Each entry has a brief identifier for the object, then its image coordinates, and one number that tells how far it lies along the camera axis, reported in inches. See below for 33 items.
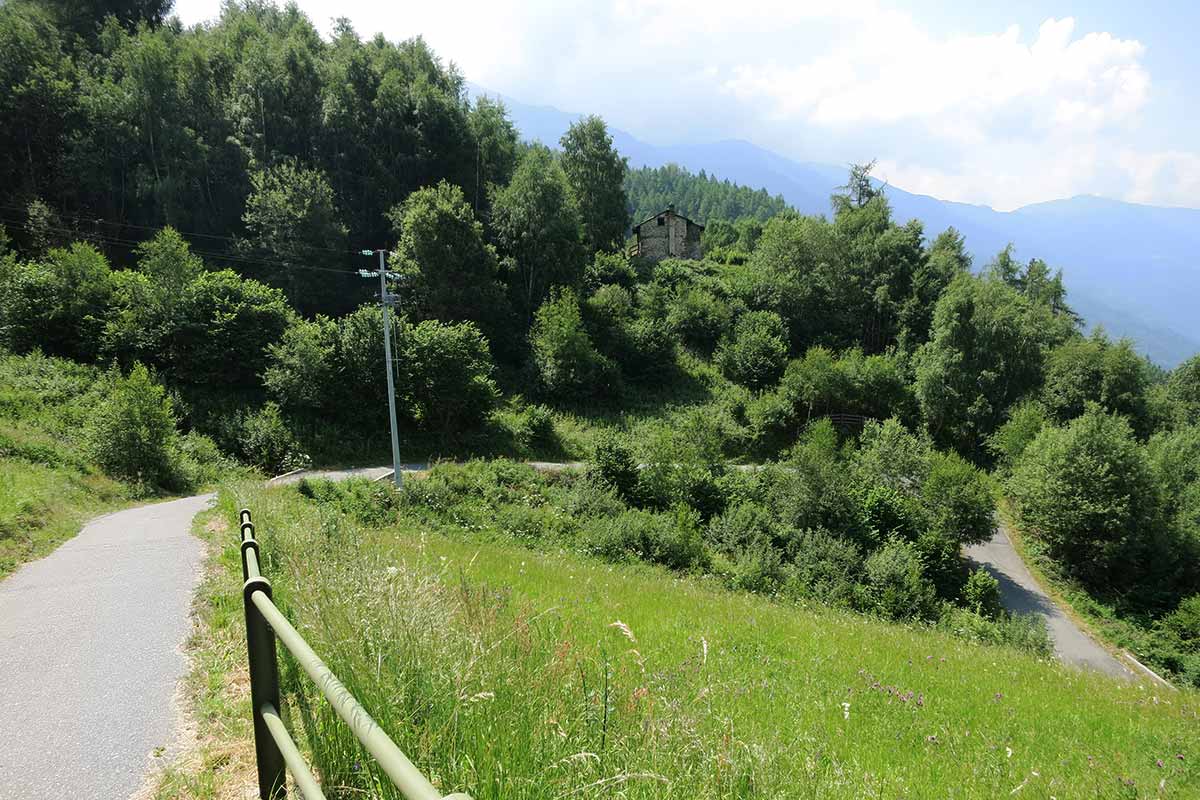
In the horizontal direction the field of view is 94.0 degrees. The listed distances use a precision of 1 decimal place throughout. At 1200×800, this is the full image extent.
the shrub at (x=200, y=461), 838.5
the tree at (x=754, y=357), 1766.7
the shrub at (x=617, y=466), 968.3
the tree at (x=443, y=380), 1243.8
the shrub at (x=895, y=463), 1054.4
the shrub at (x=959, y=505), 950.4
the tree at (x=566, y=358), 1528.1
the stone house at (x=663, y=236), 2657.5
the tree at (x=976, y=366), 1632.6
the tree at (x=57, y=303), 1060.5
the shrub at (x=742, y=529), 850.1
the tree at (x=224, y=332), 1133.7
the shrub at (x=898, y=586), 723.4
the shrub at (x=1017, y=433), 1409.9
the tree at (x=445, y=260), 1528.1
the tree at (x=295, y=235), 1485.0
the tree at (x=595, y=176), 2224.4
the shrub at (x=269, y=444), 1042.7
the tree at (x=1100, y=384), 1571.1
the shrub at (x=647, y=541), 729.0
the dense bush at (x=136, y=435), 738.8
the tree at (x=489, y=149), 2010.3
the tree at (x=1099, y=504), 992.9
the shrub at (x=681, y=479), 970.1
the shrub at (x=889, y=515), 926.1
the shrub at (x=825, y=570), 719.1
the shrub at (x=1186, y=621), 852.0
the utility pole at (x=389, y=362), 872.3
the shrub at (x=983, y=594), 820.0
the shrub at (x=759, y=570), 681.0
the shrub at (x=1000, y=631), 608.4
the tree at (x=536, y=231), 1752.0
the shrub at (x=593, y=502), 863.7
